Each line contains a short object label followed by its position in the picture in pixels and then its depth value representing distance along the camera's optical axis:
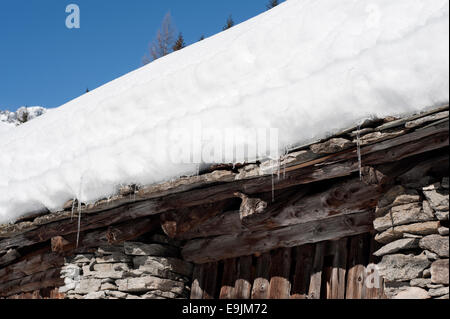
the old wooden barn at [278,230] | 3.19
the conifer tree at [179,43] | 22.52
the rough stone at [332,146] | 3.25
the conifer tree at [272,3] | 21.29
